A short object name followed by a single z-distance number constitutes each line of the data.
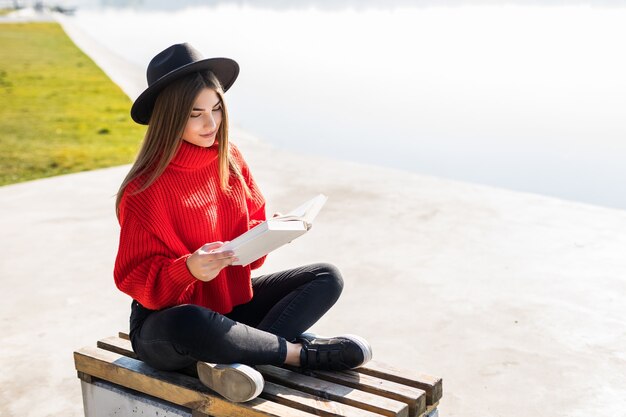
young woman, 2.38
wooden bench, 2.26
